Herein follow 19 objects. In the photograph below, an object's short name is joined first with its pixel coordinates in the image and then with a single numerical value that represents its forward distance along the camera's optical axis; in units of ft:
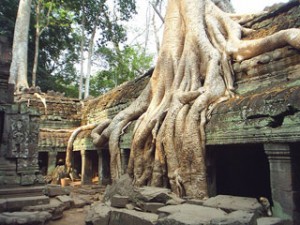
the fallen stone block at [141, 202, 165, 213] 13.58
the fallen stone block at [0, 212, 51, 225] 13.07
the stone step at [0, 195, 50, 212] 14.88
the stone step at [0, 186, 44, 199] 15.96
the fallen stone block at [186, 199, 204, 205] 13.29
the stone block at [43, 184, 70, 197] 19.40
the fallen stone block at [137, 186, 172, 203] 14.28
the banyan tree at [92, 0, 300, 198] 16.44
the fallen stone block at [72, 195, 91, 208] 19.47
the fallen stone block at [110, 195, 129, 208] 15.10
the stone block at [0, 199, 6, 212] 14.76
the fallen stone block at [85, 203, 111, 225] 13.64
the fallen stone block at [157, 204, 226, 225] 10.02
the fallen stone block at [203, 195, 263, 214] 11.62
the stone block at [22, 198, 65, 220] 15.39
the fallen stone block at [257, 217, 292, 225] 10.84
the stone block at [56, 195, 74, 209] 18.25
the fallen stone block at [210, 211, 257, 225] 9.22
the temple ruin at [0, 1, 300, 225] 12.42
